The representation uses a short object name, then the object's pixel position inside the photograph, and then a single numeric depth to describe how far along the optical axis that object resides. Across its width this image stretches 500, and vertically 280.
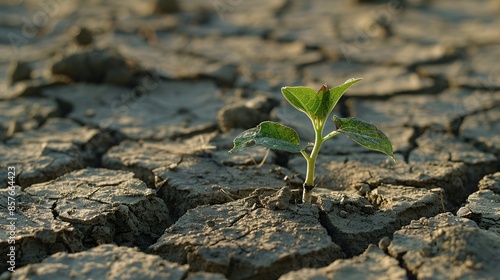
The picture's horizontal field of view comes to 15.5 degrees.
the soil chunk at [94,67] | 1.40
